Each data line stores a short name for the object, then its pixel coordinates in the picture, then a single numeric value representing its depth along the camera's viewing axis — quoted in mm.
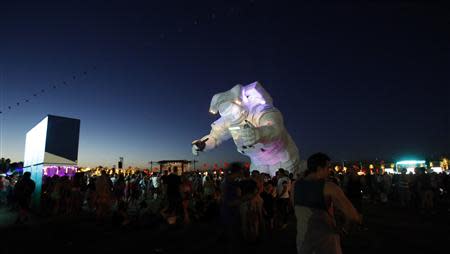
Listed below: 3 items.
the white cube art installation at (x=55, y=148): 12555
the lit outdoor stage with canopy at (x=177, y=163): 21288
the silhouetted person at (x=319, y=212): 2514
